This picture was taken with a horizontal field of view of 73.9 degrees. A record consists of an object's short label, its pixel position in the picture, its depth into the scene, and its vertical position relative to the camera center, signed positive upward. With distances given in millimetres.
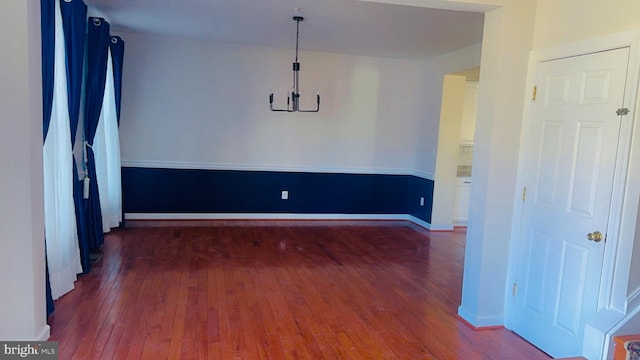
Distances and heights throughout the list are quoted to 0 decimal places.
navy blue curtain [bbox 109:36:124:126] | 5125 +759
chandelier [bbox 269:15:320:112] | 5092 +518
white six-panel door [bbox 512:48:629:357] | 2475 -314
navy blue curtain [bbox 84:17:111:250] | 4238 +271
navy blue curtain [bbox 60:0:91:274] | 3442 +506
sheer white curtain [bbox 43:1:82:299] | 3236 -537
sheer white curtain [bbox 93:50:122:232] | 4918 -424
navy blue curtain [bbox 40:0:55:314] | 2799 +409
